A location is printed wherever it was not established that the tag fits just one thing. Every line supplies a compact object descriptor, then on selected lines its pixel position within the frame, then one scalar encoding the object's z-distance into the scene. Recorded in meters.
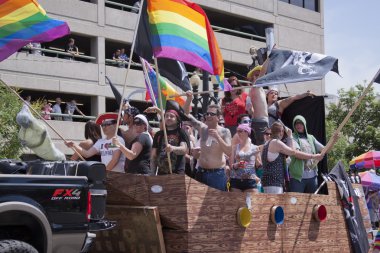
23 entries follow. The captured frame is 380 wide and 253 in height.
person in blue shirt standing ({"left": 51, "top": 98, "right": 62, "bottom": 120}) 27.79
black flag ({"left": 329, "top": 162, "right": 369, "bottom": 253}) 9.86
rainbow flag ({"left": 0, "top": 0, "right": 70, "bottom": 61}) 8.75
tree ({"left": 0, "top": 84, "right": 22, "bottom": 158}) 23.22
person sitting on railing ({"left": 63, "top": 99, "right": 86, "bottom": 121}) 28.65
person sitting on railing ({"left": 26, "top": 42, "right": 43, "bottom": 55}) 27.36
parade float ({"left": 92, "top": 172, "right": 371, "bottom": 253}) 7.41
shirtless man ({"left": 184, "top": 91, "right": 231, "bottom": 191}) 8.35
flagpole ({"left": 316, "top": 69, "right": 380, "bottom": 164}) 9.06
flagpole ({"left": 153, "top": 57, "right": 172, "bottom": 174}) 7.84
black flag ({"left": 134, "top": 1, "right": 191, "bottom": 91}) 8.63
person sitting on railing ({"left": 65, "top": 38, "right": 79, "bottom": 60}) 30.34
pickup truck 5.89
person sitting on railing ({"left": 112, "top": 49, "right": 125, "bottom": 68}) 31.16
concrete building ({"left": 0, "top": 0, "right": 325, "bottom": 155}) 29.81
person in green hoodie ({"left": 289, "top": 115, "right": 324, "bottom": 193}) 9.44
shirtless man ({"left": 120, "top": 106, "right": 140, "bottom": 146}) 9.14
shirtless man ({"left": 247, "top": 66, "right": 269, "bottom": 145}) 9.88
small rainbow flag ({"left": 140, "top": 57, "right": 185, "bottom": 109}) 11.76
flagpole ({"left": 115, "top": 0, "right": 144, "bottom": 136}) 8.19
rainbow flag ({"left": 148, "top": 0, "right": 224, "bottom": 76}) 8.68
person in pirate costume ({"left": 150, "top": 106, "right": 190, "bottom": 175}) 8.34
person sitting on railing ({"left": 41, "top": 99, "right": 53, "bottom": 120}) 24.36
